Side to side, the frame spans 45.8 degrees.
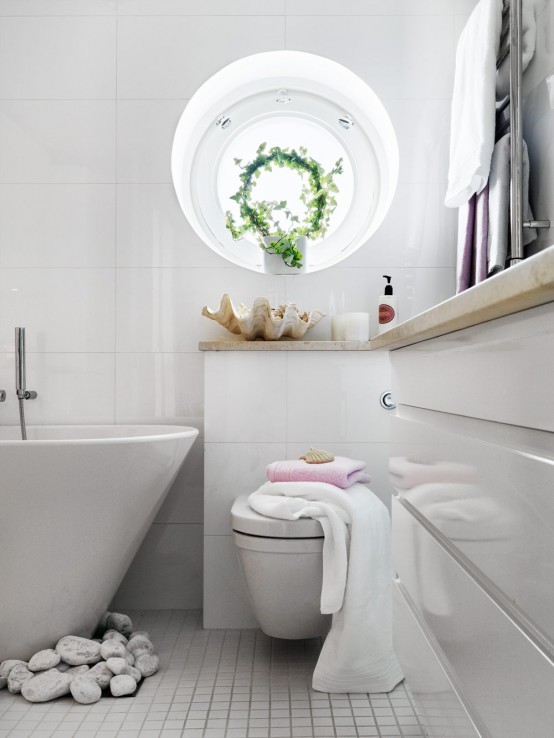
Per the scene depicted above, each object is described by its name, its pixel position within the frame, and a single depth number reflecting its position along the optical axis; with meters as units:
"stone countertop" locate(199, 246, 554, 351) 0.52
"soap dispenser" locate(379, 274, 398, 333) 2.26
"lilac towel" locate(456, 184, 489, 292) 2.01
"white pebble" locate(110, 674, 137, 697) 1.67
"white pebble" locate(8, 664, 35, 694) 1.67
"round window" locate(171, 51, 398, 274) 2.54
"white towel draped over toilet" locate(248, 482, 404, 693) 1.64
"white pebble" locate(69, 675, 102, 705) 1.63
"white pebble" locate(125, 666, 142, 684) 1.74
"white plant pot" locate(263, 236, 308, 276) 2.36
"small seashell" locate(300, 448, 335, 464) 1.93
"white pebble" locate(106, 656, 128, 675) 1.72
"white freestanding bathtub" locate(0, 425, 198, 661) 1.63
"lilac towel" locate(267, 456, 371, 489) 1.85
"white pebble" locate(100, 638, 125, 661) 1.77
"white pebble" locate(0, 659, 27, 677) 1.70
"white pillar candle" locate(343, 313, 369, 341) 2.24
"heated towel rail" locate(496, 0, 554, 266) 1.65
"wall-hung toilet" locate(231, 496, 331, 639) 1.70
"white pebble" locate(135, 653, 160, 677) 1.78
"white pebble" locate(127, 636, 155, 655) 1.88
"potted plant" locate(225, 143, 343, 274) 2.36
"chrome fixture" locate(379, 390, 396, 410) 2.22
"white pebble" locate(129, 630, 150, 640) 1.98
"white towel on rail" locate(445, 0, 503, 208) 1.96
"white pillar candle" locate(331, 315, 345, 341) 2.27
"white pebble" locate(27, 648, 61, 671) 1.70
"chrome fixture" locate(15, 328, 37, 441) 2.16
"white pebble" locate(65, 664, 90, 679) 1.69
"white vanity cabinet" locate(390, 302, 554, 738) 0.59
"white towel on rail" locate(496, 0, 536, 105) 1.90
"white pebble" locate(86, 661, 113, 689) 1.69
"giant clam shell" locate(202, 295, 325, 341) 2.15
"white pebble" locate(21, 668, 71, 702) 1.63
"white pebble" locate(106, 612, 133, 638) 2.06
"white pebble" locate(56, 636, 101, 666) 1.73
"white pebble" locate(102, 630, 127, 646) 1.91
